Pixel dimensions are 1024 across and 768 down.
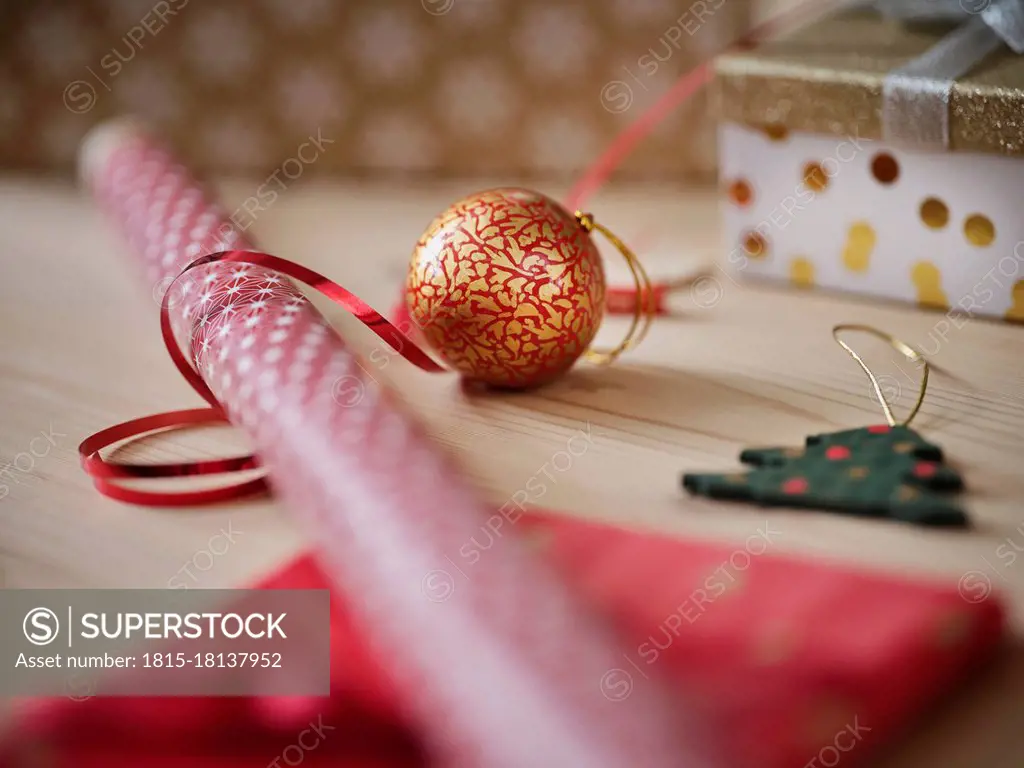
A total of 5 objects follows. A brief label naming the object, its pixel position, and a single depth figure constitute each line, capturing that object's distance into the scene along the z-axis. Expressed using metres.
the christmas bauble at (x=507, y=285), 0.71
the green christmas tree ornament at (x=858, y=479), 0.58
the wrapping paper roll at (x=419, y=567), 0.39
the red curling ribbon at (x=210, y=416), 0.65
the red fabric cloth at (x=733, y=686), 0.44
